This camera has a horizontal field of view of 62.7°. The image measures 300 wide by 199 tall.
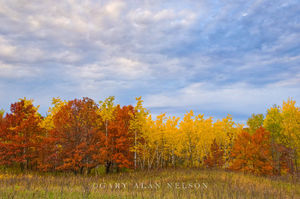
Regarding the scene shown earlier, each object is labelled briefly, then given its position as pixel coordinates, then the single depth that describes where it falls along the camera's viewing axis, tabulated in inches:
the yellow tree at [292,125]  1535.4
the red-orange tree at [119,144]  1148.5
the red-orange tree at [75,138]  1046.4
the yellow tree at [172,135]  1556.1
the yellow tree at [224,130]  2005.4
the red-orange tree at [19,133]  1104.2
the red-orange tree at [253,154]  1101.1
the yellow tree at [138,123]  1305.4
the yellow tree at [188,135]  1641.2
